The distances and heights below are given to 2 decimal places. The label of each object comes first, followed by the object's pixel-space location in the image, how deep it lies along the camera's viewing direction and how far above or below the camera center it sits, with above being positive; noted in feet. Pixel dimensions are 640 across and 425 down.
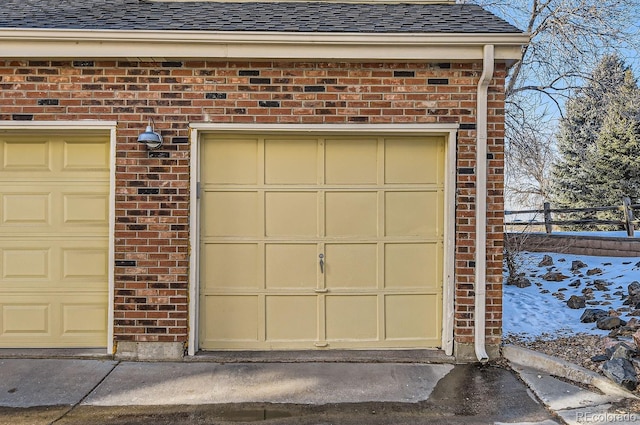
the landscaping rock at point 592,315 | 17.69 -3.60
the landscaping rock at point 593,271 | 25.66 -2.68
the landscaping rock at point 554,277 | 25.81 -3.05
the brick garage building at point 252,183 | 14.14 +1.31
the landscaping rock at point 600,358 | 13.34 -4.02
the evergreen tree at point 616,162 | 51.88 +7.51
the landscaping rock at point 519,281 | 24.98 -3.23
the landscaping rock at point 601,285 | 22.50 -3.08
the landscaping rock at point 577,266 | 27.37 -2.55
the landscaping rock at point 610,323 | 16.35 -3.64
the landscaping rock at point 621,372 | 11.73 -3.99
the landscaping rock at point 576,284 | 23.82 -3.18
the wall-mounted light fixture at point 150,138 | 13.67 +2.63
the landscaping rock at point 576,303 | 19.85 -3.49
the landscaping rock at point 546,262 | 29.72 -2.51
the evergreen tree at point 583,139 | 31.12 +9.24
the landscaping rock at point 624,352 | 12.84 -3.71
